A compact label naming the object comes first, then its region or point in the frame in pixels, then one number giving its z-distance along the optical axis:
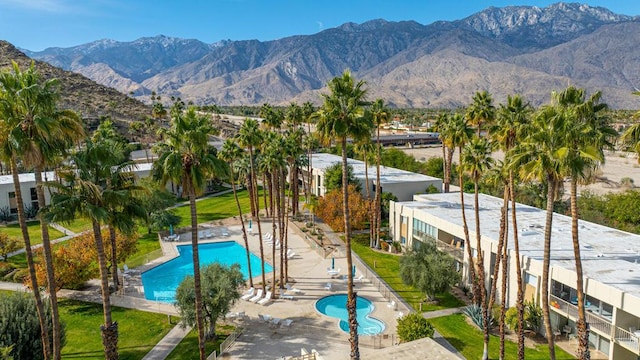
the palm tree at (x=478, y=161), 29.70
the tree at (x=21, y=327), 22.22
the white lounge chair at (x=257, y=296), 35.19
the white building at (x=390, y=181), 59.66
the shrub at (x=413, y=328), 26.73
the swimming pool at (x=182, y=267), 39.31
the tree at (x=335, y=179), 57.71
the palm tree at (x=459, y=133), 34.53
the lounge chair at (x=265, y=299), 34.78
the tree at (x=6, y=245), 41.91
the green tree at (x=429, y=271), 33.41
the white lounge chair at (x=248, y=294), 35.62
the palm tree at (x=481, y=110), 34.53
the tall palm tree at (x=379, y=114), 44.19
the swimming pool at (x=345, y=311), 31.48
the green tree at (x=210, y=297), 27.62
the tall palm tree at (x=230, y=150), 42.25
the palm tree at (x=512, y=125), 25.72
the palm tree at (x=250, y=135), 36.66
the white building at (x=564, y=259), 24.25
